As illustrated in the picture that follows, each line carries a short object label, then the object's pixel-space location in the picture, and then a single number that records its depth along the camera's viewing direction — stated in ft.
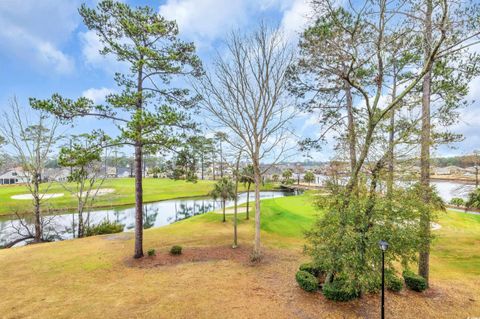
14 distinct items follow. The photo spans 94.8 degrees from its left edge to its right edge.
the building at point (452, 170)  182.91
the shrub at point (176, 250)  39.32
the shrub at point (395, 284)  24.45
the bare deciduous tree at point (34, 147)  52.16
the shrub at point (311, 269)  28.43
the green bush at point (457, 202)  82.84
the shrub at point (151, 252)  38.34
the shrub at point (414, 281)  25.25
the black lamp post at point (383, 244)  17.60
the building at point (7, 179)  193.47
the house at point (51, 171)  154.49
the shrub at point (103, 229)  59.12
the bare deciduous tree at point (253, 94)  35.03
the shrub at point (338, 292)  22.65
